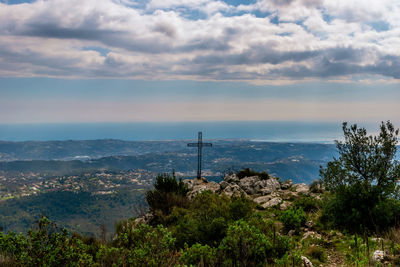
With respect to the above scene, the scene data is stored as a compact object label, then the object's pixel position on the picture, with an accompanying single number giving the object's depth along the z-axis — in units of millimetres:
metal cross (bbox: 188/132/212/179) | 20488
